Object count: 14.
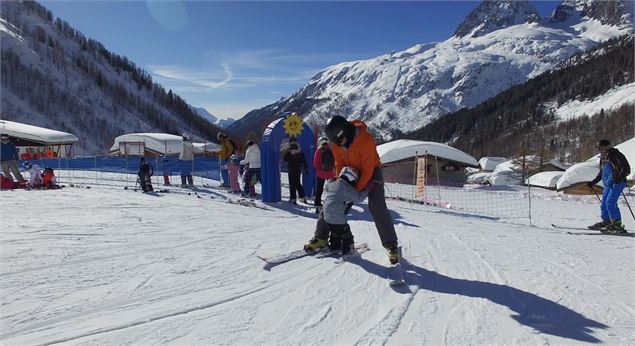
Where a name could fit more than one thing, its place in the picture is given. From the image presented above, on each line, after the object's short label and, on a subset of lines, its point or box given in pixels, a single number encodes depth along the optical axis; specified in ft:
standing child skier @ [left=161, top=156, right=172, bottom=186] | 54.41
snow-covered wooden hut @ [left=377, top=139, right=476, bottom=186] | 117.50
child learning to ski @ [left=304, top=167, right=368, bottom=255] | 15.11
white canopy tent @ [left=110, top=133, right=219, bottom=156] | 195.72
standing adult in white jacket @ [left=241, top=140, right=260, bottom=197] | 41.22
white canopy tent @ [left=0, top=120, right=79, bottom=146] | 87.97
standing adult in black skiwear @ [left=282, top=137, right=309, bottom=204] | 36.32
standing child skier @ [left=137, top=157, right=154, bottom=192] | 45.75
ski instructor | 15.10
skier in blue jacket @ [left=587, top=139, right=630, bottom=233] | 27.96
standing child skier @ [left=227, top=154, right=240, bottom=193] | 46.19
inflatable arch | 37.47
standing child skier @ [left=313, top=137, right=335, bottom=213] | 24.91
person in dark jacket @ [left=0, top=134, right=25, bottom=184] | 46.60
